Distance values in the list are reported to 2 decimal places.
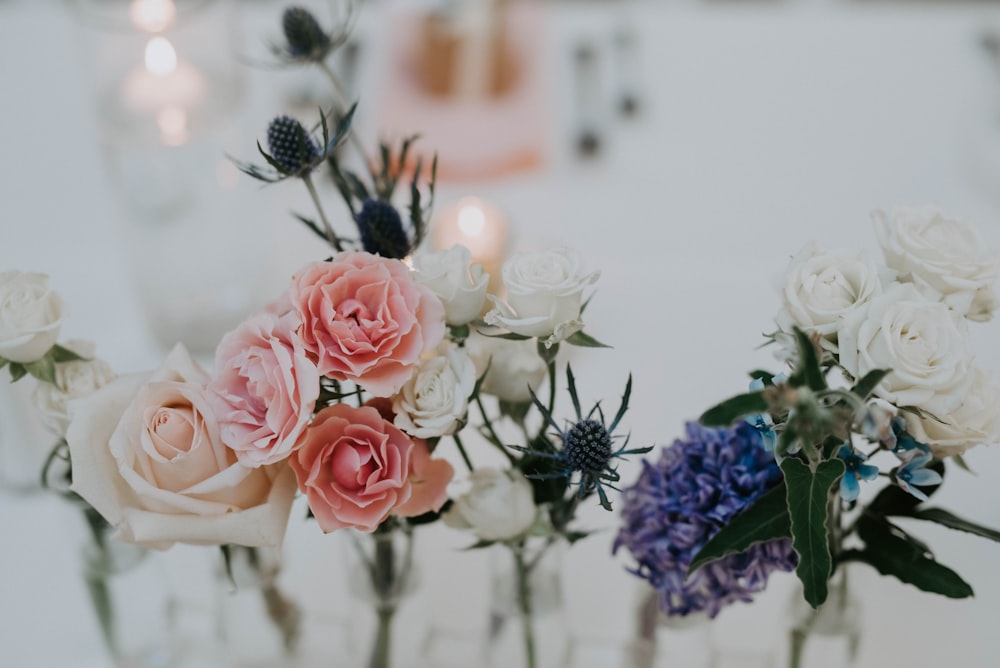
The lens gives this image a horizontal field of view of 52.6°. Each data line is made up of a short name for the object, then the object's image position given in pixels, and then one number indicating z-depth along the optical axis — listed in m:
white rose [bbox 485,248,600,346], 0.45
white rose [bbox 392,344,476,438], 0.45
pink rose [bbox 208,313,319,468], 0.43
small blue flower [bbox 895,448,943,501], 0.47
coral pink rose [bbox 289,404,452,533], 0.45
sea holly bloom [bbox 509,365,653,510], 0.46
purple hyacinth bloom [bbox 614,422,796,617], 0.52
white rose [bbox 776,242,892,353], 0.44
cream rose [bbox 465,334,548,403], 0.50
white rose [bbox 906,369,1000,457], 0.46
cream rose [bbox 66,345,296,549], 0.46
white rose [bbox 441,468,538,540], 0.52
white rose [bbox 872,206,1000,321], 0.46
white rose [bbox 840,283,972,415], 0.42
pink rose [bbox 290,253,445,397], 0.44
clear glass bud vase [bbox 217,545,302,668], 0.67
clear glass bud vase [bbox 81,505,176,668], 0.68
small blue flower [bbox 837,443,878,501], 0.45
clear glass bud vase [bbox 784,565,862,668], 0.60
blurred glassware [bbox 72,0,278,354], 0.98
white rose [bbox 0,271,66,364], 0.49
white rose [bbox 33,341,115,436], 0.53
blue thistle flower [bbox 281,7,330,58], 0.59
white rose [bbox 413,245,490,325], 0.47
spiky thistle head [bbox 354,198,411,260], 0.51
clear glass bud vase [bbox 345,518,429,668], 0.62
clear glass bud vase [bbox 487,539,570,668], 0.60
